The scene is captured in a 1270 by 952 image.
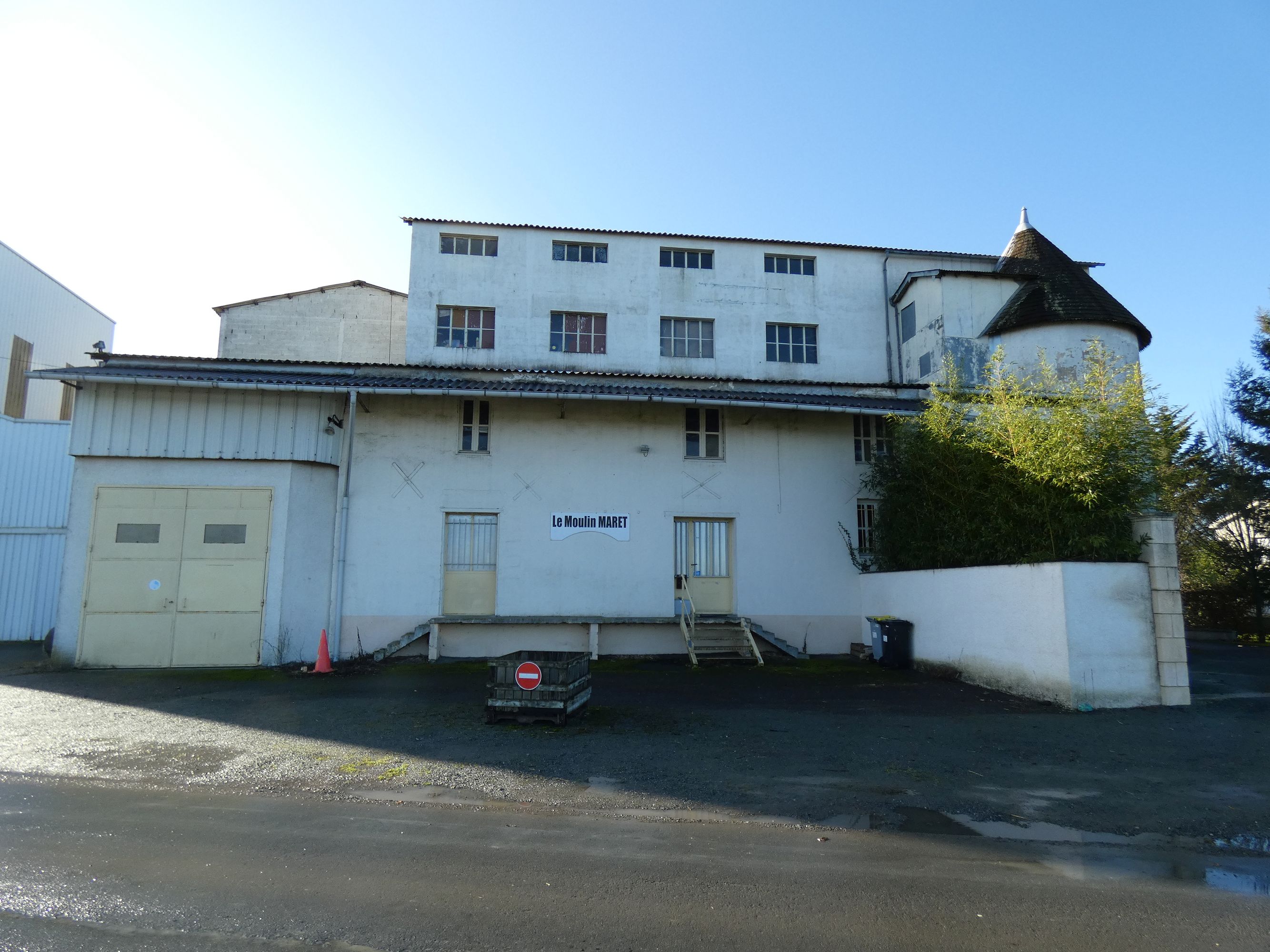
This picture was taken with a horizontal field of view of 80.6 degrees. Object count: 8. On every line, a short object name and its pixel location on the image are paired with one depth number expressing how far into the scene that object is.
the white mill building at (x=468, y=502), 13.55
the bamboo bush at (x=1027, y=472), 10.48
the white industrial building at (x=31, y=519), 17.75
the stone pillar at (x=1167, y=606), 9.92
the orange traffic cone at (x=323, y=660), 13.02
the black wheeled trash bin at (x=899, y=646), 13.58
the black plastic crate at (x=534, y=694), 8.51
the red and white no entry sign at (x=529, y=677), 8.55
